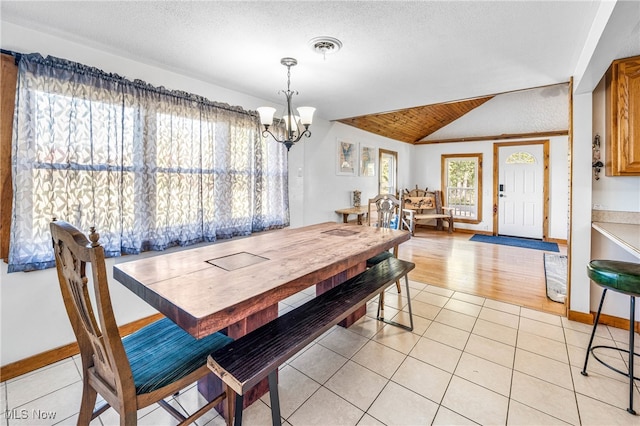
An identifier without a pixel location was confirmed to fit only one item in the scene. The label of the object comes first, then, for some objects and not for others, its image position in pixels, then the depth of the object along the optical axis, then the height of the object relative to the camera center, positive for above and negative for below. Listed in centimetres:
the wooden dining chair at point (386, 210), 308 -1
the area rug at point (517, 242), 536 -67
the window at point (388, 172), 630 +84
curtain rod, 191 +104
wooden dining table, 112 -33
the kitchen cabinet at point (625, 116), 216 +70
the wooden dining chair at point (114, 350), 103 -65
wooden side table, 477 -4
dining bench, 117 -63
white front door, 597 +38
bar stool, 157 -40
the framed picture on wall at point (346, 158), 486 +90
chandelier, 231 +77
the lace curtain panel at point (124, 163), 191 +39
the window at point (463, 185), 668 +57
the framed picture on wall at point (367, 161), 557 +96
